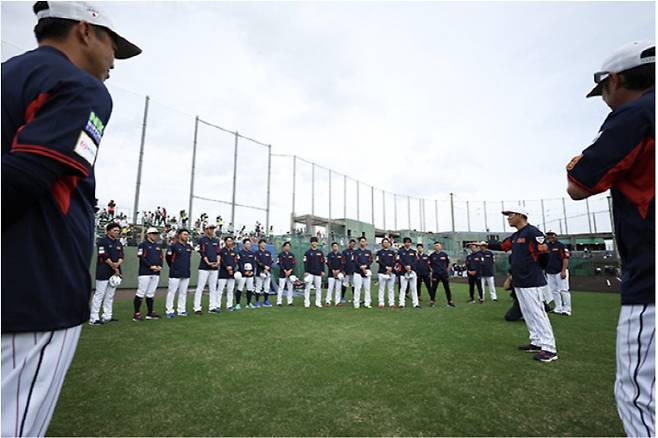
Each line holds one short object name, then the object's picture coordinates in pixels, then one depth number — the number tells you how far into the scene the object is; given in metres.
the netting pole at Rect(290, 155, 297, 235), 28.84
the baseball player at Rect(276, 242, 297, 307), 11.39
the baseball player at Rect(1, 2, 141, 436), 0.99
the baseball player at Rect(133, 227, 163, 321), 8.19
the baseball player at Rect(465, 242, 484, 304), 12.02
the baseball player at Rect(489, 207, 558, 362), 4.86
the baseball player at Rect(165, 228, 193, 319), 8.73
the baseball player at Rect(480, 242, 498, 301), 12.45
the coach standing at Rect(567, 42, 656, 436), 1.42
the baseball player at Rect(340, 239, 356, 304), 11.89
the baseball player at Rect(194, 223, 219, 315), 9.69
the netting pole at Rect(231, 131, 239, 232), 22.35
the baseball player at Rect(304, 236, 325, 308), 11.40
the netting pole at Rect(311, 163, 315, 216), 31.64
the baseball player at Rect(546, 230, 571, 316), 8.57
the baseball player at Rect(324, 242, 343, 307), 11.63
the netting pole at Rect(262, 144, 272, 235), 24.48
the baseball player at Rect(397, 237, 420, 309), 11.41
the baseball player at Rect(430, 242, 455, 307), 11.29
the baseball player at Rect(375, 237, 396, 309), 11.56
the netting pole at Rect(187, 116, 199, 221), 20.14
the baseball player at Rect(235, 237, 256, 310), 11.05
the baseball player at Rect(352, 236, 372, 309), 11.12
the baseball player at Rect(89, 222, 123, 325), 7.58
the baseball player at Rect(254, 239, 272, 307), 11.85
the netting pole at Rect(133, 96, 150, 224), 17.12
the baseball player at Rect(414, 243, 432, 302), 11.72
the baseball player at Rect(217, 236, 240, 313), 10.37
